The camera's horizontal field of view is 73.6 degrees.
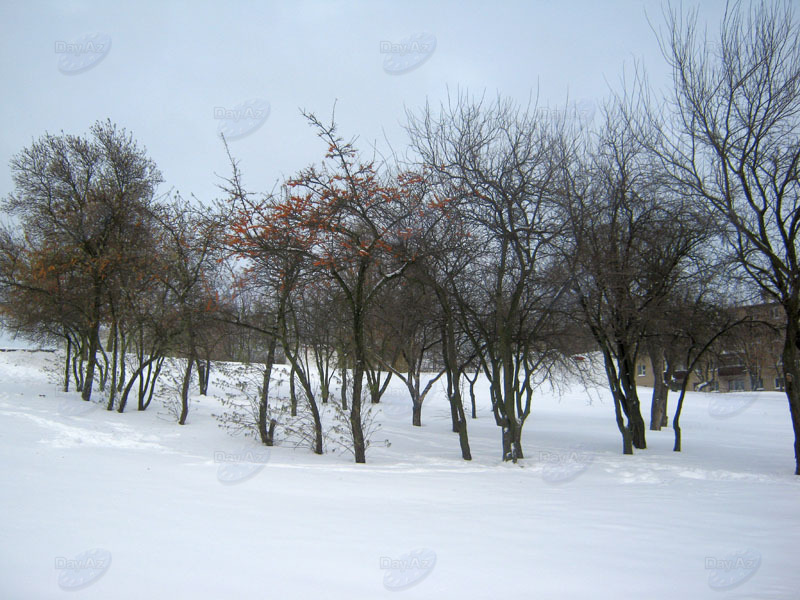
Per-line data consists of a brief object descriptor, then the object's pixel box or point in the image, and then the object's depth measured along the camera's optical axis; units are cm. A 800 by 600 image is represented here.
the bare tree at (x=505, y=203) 1207
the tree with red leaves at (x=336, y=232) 1023
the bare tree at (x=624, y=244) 1294
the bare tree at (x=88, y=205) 1639
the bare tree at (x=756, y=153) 1120
